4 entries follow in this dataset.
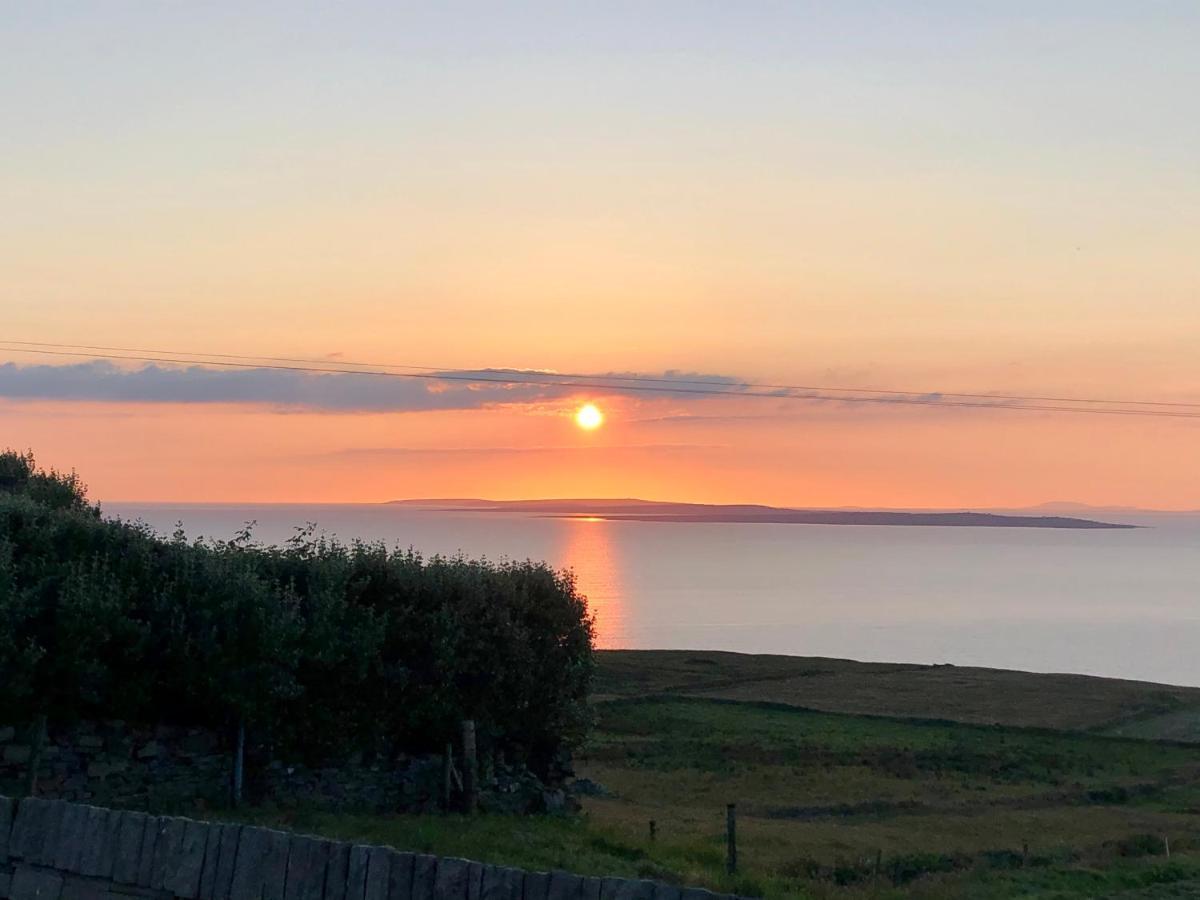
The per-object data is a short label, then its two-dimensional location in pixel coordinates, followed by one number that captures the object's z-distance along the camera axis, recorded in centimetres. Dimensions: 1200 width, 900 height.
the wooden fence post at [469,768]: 2231
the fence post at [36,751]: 1892
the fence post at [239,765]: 2059
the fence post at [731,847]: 1977
